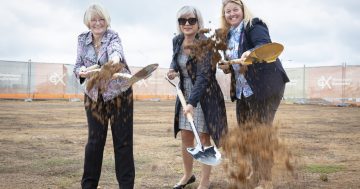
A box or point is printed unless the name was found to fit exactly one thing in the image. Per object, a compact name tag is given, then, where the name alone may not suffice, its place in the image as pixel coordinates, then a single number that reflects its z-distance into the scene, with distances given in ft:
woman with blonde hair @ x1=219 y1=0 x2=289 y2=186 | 13.47
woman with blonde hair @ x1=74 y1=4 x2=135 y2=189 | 13.61
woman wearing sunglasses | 14.67
